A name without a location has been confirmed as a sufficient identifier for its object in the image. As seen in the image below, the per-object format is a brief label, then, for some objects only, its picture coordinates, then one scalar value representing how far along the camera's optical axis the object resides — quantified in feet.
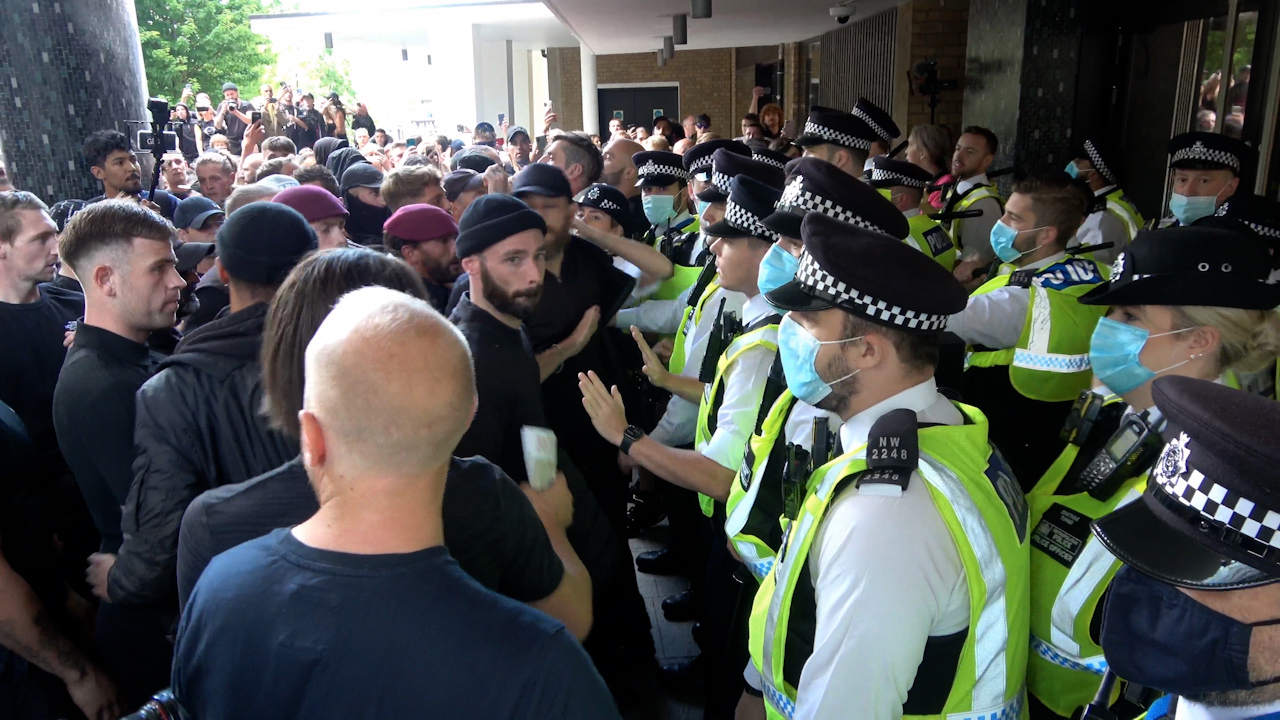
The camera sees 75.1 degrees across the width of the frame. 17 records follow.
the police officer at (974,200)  18.66
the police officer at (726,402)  8.45
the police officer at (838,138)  15.89
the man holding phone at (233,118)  41.68
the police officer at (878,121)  19.10
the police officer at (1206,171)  15.28
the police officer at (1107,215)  17.60
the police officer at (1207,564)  3.73
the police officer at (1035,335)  10.41
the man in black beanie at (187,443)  6.45
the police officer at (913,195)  16.10
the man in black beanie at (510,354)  7.40
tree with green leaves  88.48
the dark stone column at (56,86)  18.13
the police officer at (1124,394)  6.24
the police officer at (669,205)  17.81
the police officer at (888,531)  5.10
